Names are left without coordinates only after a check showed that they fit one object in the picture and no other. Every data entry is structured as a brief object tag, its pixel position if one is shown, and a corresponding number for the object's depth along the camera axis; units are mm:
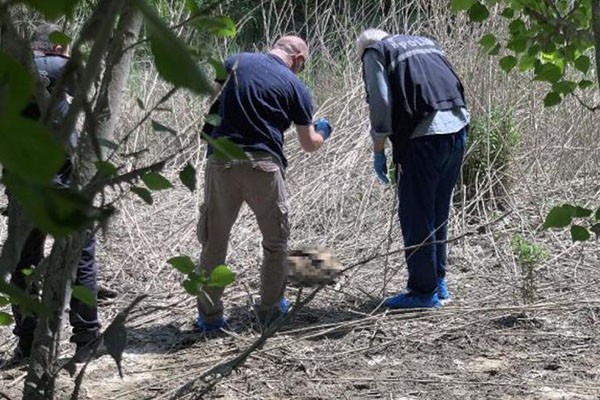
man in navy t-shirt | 8733
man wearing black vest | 9291
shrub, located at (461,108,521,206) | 12173
